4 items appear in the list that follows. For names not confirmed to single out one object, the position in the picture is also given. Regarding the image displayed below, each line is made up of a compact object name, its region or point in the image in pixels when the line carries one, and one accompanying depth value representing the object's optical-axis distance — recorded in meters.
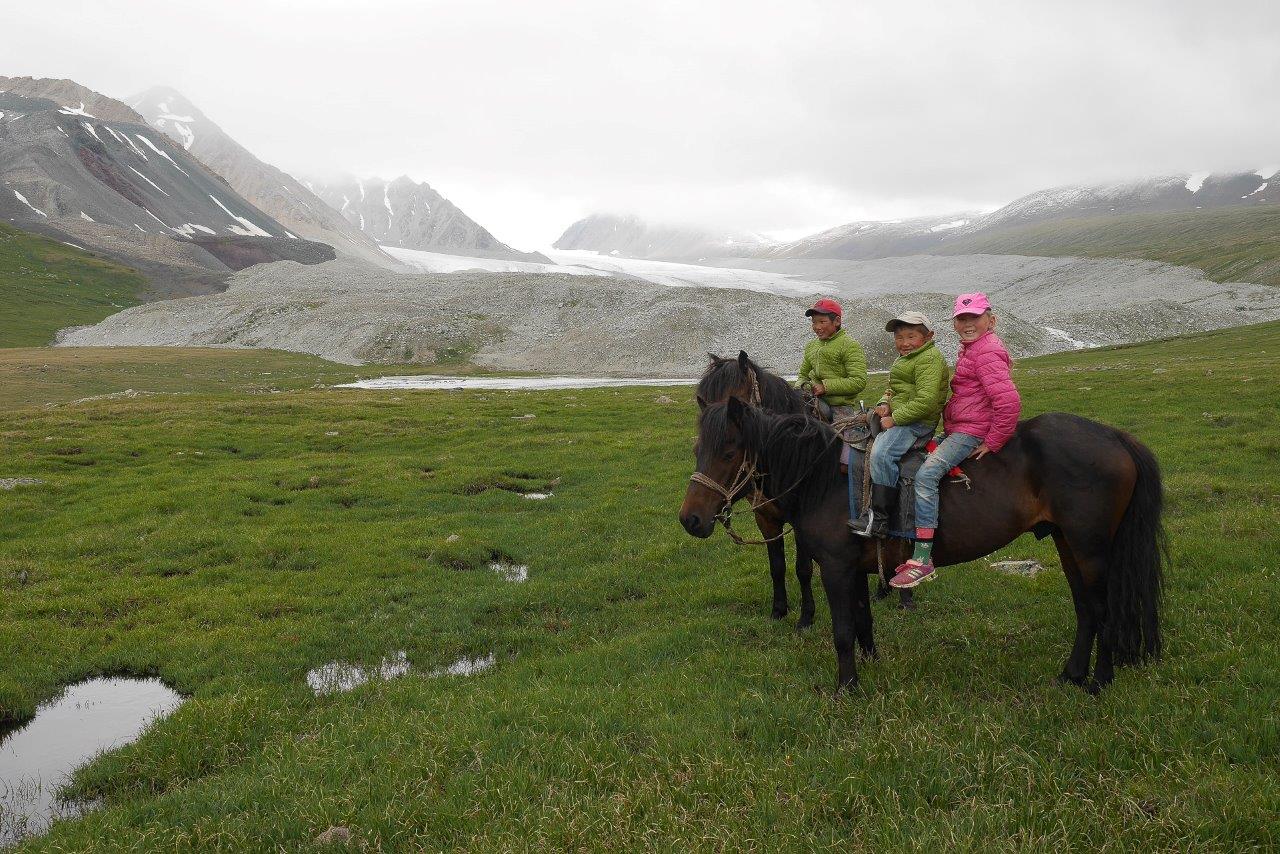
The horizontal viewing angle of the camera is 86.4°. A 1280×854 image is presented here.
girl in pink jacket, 7.35
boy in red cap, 10.59
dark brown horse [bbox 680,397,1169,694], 7.27
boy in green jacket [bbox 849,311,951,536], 7.57
